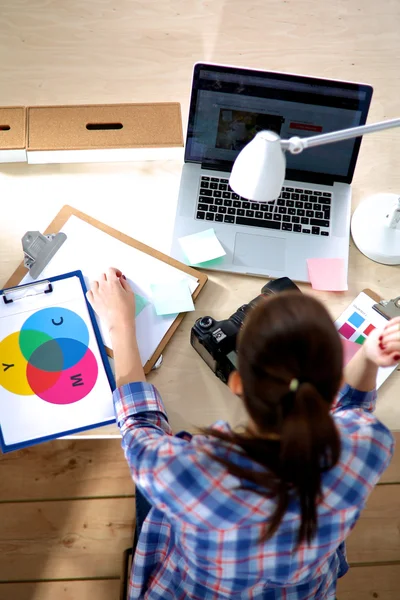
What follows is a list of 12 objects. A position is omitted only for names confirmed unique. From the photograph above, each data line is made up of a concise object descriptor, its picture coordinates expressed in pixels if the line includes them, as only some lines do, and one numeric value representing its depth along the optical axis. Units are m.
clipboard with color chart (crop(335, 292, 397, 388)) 1.10
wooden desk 1.20
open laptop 1.12
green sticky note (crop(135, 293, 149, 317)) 1.12
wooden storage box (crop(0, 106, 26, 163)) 1.22
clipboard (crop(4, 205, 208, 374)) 1.13
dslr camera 1.04
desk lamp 0.81
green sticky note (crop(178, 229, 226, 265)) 1.17
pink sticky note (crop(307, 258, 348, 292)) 1.17
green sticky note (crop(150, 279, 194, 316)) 1.12
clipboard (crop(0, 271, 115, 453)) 1.01
